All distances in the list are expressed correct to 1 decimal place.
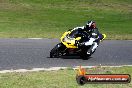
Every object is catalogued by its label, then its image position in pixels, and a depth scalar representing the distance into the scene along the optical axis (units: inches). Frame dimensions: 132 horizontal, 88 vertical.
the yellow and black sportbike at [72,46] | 644.7
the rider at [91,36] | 647.1
